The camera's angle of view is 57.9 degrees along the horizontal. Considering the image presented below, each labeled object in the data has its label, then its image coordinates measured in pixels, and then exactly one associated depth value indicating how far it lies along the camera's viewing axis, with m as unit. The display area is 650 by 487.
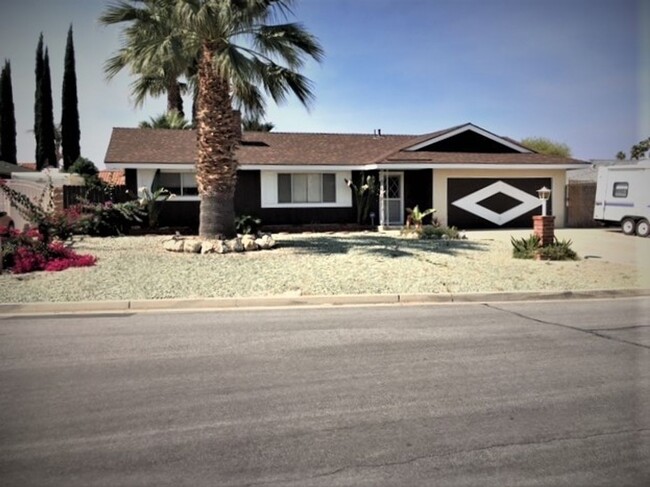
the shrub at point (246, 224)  18.98
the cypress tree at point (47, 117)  41.04
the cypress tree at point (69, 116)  40.97
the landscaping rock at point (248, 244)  14.96
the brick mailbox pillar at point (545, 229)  14.48
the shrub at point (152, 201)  20.27
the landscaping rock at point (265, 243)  15.29
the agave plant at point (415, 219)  19.39
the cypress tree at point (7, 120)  39.81
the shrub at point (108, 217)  18.87
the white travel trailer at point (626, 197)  20.36
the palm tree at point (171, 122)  31.33
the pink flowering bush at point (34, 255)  12.15
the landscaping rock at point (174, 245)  14.62
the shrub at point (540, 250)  14.14
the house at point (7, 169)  30.77
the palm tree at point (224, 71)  13.60
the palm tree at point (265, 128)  35.70
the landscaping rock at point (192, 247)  14.45
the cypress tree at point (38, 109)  40.18
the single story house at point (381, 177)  21.91
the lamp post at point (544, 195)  15.29
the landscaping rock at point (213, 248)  14.43
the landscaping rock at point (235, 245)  14.60
